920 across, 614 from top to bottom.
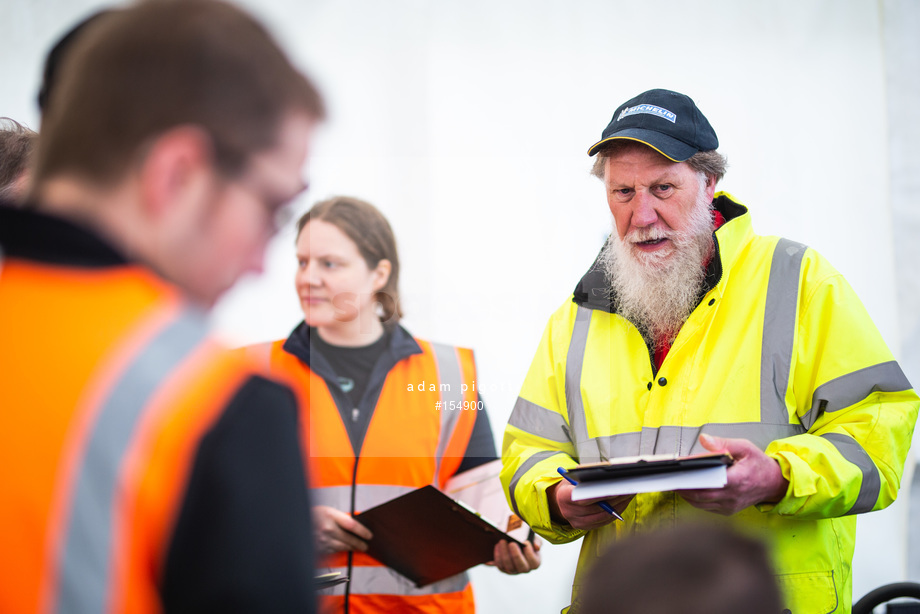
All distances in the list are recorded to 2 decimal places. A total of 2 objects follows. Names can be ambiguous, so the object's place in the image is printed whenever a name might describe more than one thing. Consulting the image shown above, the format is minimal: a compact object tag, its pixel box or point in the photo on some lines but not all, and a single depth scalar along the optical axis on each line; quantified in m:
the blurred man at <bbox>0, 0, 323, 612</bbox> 1.66
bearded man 3.40
